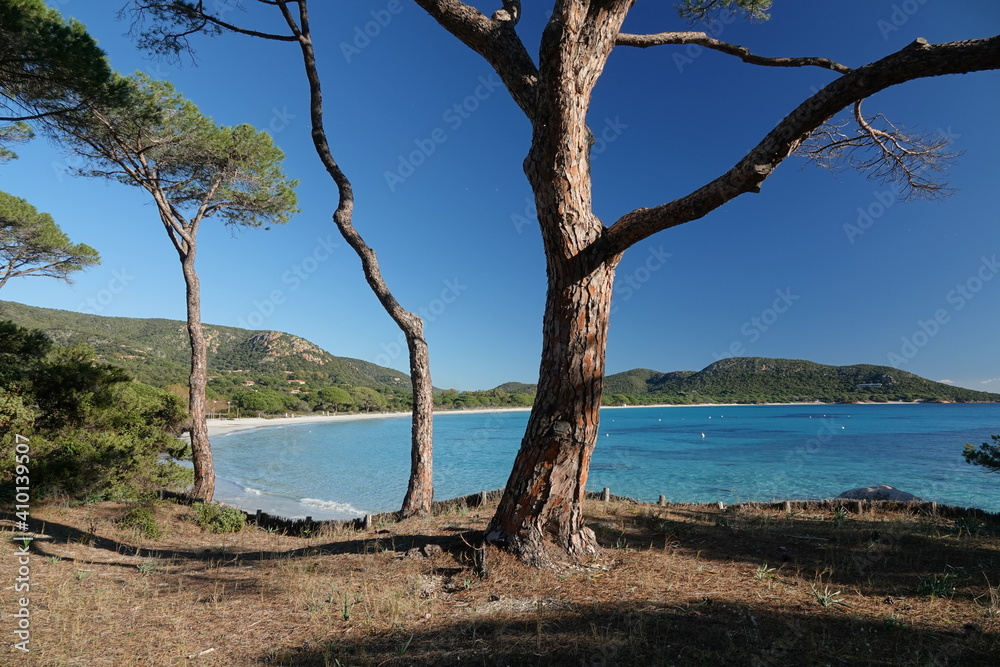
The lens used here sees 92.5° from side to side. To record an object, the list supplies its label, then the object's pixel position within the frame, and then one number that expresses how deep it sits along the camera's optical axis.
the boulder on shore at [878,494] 9.70
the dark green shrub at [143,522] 6.75
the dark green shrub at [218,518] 7.64
